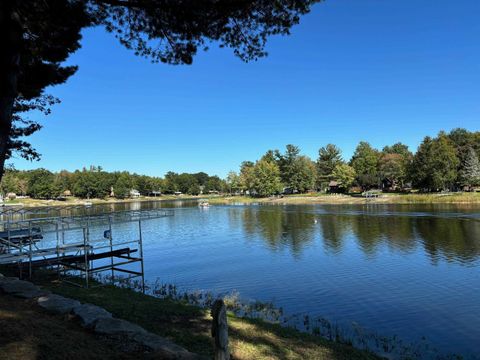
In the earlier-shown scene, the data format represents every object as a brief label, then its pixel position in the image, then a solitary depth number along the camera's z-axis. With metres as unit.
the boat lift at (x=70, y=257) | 16.23
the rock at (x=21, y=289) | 10.05
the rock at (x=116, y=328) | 7.42
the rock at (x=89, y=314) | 7.94
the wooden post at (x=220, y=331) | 5.17
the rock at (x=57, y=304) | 8.75
